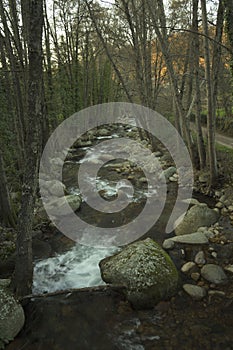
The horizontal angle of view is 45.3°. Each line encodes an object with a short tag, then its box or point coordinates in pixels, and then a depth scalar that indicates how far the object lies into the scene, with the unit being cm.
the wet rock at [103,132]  2328
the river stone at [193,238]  604
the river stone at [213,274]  488
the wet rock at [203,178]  887
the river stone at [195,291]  457
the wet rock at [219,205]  751
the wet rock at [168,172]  1041
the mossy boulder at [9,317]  376
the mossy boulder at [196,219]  661
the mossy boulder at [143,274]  441
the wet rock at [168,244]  594
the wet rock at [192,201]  797
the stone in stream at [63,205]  778
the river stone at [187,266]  524
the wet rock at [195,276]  500
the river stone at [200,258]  542
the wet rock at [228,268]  511
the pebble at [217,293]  456
